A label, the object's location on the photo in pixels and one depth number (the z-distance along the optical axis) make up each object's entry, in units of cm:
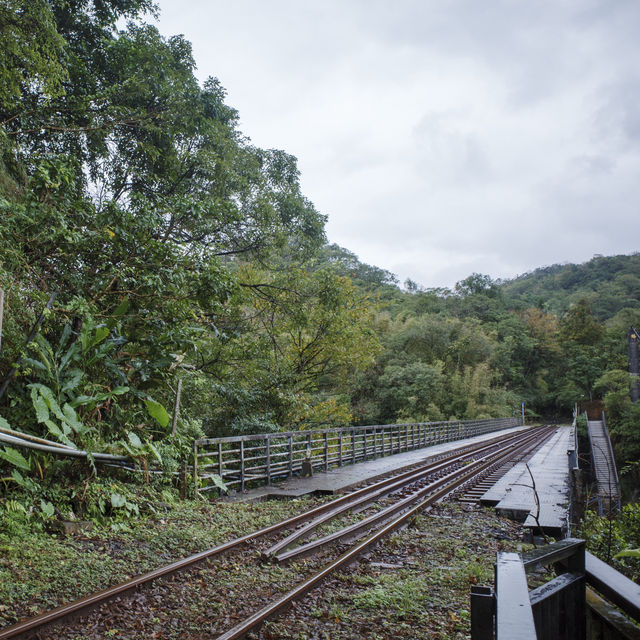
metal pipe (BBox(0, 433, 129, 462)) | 593
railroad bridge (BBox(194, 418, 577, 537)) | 942
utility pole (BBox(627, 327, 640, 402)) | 4788
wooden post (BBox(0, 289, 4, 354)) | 586
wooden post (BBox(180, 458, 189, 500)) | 875
